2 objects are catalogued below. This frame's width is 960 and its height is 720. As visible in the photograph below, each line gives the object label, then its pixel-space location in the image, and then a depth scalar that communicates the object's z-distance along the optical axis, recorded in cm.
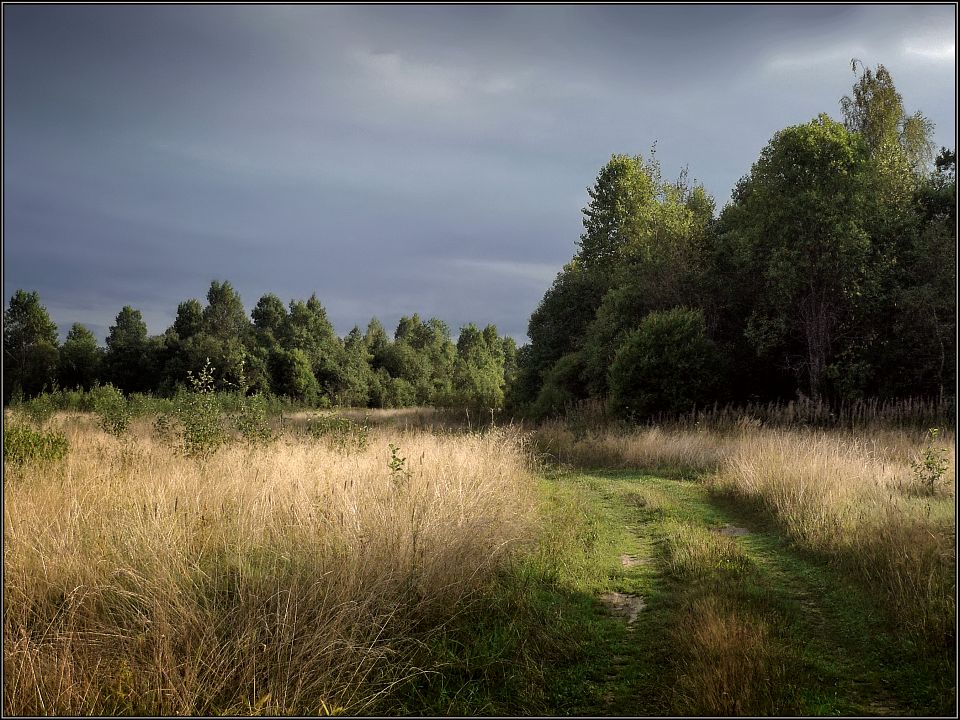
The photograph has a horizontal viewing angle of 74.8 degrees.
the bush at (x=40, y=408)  1562
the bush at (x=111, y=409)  1265
